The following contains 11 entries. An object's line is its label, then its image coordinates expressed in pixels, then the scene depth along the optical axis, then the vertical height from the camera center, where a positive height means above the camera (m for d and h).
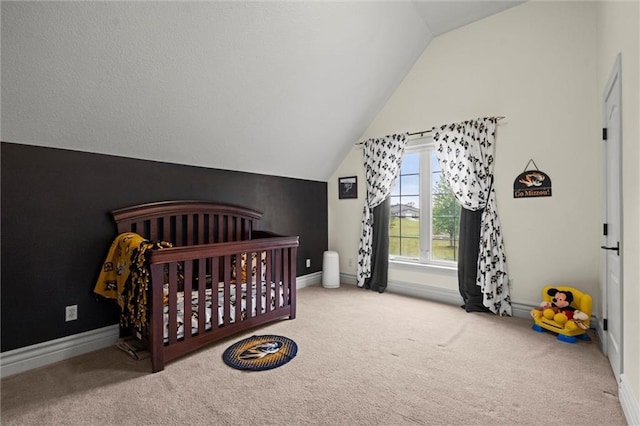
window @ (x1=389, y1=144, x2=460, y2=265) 3.59 +0.00
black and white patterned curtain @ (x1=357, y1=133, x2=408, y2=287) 3.85 +0.49
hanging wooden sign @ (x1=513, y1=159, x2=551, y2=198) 2.87 +0.28
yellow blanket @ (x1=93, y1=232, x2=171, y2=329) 2.06 -0.46
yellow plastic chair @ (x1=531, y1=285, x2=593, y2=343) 2.42 -0.88
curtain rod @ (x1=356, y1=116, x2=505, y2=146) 3.62 +0.98
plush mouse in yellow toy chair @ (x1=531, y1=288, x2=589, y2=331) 2.42 -0.82
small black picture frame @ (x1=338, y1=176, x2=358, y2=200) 4.33 +0.38
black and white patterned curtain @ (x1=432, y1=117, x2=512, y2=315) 3.07 +0.25
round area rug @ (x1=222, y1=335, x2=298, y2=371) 2.11 -1.05
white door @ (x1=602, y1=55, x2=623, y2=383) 1.80 -0.05
